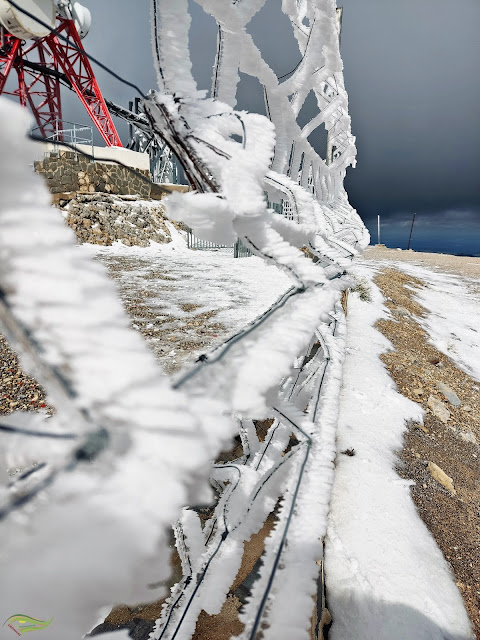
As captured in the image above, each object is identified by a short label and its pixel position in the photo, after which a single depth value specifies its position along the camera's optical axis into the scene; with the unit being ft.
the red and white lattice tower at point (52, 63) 37.19
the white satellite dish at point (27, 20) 34.04
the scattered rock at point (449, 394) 11.05
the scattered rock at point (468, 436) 9.48
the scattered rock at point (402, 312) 18.44
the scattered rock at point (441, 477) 7.13
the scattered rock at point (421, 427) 8.71
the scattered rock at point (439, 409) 9.80
